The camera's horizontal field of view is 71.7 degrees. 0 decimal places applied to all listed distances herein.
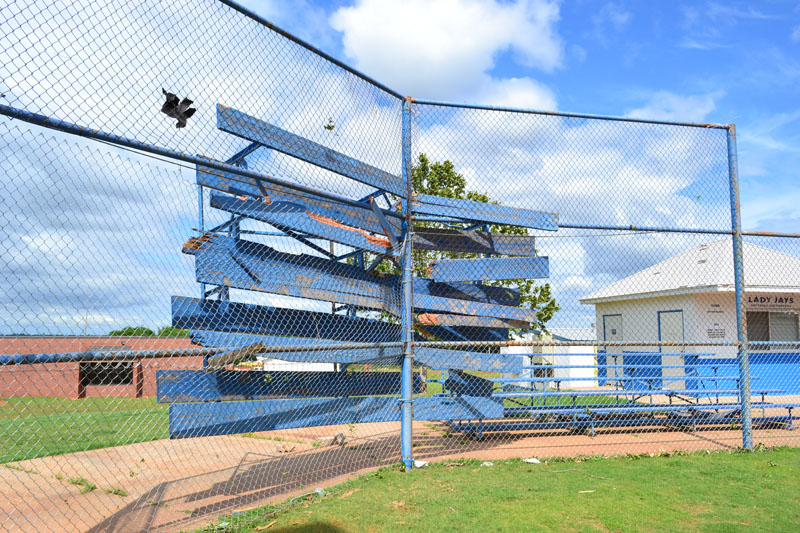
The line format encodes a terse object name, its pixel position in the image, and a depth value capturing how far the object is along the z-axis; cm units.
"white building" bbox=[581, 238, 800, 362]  1484
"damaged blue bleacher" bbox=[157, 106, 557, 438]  464
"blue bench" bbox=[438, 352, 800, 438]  753
